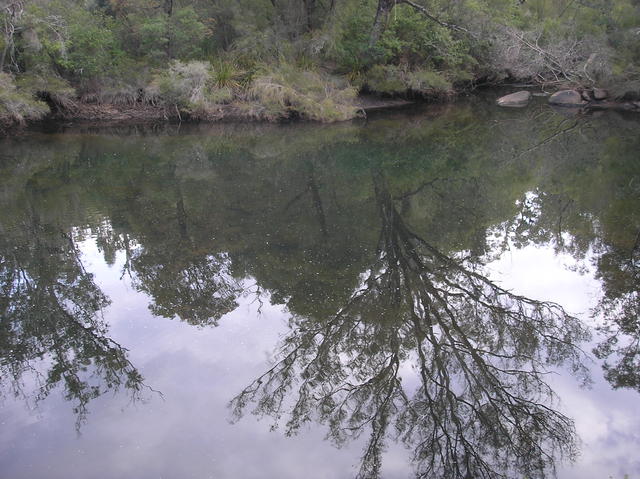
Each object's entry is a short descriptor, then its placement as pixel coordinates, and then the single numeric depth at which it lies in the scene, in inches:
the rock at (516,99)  1093.1
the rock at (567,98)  1053.5
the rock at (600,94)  1026.7
